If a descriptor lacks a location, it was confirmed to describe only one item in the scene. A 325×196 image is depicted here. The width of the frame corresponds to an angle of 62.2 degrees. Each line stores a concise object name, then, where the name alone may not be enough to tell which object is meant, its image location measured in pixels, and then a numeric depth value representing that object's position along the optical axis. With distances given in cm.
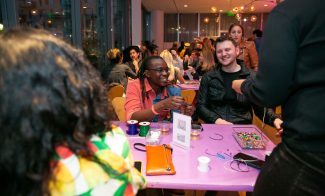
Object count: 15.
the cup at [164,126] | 202
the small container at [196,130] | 193
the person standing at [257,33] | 574
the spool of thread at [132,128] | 197
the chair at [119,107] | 255
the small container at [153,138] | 179
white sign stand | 168
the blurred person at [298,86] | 90
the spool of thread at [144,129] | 193
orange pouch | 138
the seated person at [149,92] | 215
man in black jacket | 244
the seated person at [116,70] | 487
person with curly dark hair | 59
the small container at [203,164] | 142
